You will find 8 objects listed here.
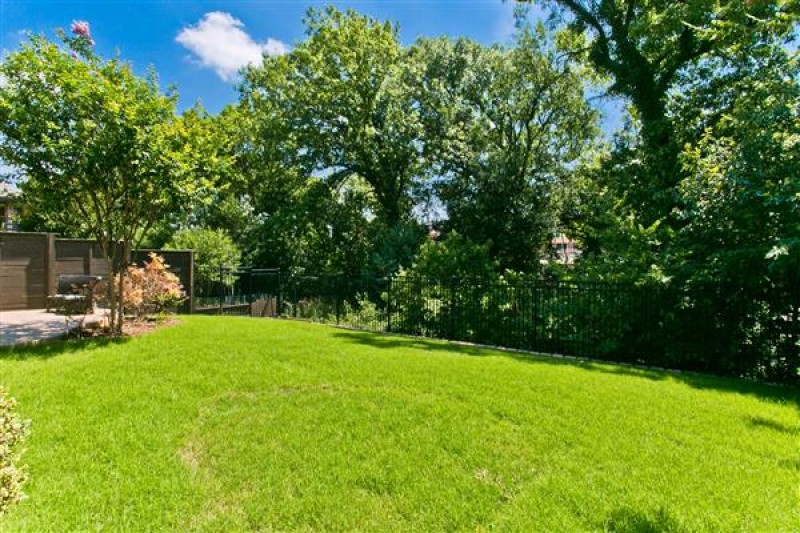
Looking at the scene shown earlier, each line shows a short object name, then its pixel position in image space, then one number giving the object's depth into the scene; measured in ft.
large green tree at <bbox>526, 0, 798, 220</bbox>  35.32
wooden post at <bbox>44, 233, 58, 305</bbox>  36.82
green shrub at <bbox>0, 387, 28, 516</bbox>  8.04
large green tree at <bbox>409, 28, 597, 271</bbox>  53.83
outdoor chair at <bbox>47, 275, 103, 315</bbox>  27.48
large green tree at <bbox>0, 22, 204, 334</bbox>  22.54
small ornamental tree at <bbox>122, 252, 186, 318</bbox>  29.86
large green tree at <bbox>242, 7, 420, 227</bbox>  60.80
